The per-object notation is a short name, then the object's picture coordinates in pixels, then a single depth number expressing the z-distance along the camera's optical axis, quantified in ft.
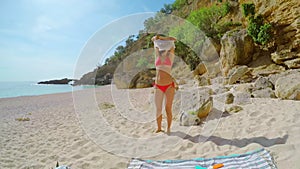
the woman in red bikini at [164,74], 10.46
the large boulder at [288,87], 14.72
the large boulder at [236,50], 36.78
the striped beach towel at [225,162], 6.82
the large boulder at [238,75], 29.99
